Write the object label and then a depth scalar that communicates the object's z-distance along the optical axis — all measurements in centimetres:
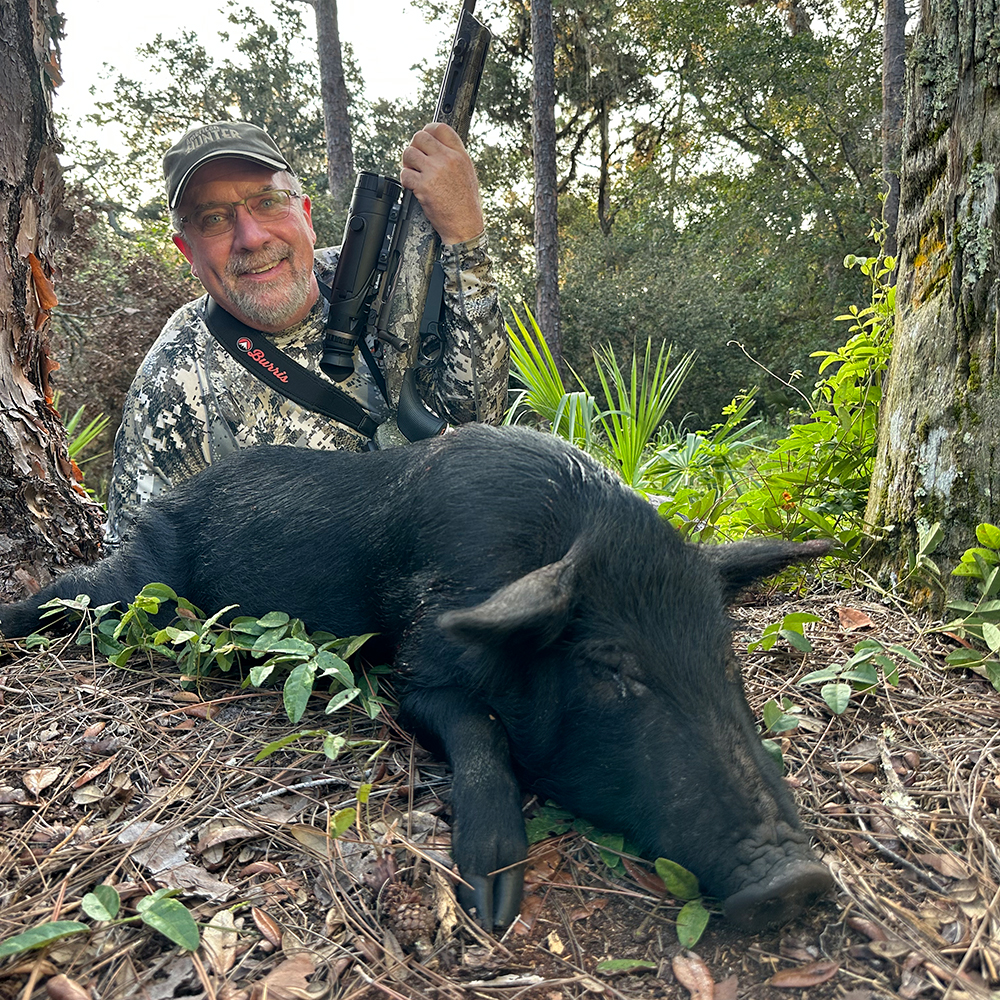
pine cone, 64
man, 115
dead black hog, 69
